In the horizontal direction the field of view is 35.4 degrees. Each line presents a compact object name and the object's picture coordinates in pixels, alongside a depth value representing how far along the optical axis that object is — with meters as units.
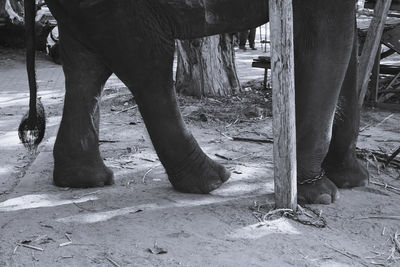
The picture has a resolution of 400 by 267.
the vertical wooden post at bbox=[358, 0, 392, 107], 4.92
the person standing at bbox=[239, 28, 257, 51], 15.05
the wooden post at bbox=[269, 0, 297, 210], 3.24
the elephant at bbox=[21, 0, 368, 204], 3.53
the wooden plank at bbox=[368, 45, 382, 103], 7.00
